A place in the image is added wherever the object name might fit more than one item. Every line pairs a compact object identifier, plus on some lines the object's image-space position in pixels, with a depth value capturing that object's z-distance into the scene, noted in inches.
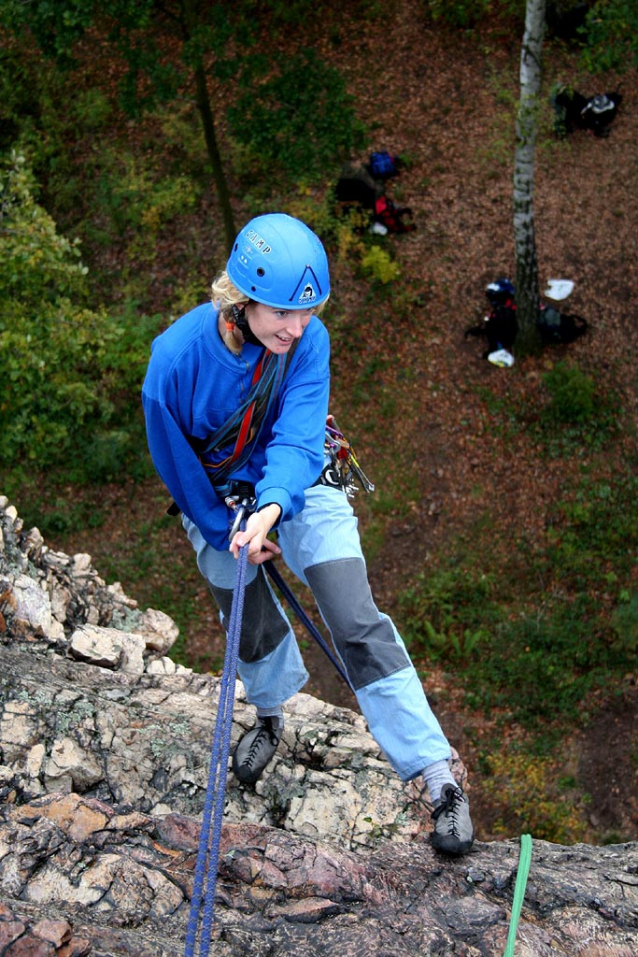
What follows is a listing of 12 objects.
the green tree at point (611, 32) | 309.3
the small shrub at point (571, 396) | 398.3
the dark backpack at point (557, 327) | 422.3
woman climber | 133.3
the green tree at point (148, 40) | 336.5
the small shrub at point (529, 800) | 285.4
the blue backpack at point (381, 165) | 498.3
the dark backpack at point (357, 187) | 490.0
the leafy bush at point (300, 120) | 442.0
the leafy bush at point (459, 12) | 558.6
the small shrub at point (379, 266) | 463.0
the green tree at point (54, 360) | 327.6
